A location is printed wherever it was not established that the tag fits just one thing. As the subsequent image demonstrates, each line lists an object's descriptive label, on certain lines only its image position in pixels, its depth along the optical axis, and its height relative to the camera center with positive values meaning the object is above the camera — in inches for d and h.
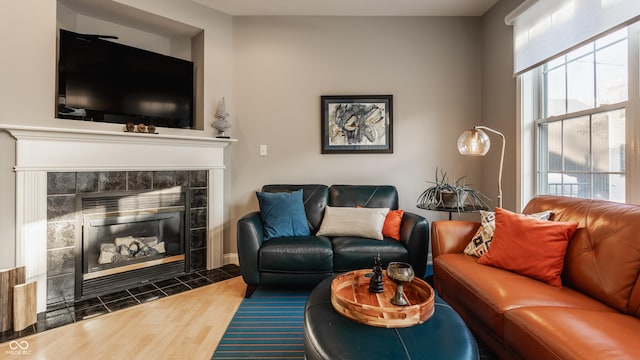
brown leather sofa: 42.7 -21.6
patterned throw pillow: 78.8 -14.8
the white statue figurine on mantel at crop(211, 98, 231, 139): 120.2 +24.3
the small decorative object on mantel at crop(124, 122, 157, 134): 101.0 +18.8
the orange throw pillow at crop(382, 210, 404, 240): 104.3 -15.1
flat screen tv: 94.1 +34.5
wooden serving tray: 47.5 -21.8
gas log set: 100.9 -23.9
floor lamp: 92.0 +12.2
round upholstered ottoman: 40.0 -22.8
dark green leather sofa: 92.8 -22.5
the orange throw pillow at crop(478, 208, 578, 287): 63.5 -14.5
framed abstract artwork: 128.3 +25.5
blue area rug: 66.1 -37.4
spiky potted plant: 96.3 -5.5
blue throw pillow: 103.3 -11.7
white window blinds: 69.7 +43.3
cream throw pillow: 102.7 -14.2
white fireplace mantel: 83.0 +7.5
